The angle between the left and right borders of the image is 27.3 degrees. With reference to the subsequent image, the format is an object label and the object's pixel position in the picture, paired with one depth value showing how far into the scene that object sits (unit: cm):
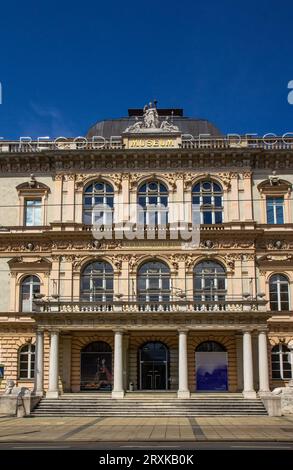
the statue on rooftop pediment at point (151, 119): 4378
